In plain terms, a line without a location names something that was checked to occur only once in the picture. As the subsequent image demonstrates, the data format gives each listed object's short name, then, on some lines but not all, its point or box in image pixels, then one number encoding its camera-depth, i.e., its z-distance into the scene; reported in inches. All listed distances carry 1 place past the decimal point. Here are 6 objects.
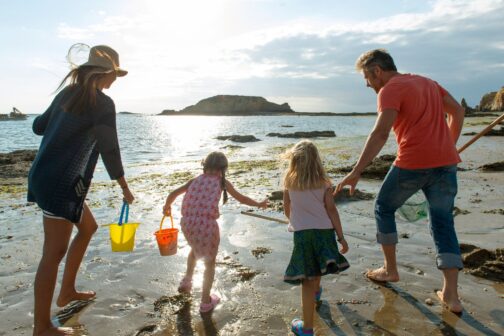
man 139.3
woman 117.3
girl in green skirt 124.3
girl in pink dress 141.6
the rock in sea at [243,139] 1190.3
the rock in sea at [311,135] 1304.1
